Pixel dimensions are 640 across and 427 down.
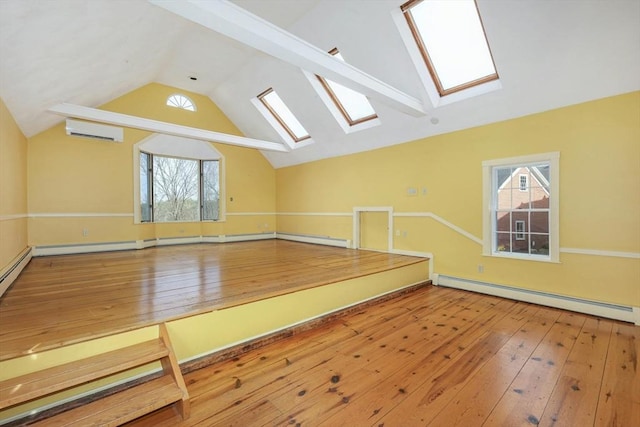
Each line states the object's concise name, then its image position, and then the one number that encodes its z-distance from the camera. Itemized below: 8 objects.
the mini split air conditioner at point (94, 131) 5.27
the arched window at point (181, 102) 6.71
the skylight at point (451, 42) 3.29
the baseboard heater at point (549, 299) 2.99
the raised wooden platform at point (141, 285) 1.97
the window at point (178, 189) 6.65
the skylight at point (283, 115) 6.43
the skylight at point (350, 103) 5.17
